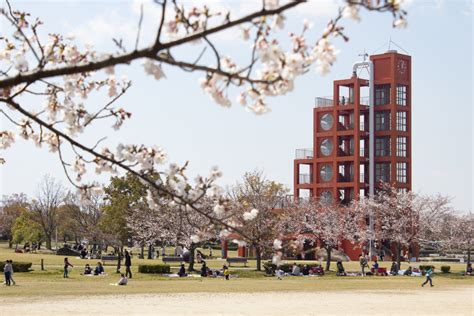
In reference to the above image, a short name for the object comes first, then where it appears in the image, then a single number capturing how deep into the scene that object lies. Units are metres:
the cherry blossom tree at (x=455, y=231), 70.41
